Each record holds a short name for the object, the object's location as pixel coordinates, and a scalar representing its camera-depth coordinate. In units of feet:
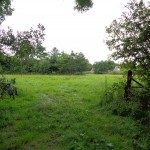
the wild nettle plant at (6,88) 18.42
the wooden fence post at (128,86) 26.39
